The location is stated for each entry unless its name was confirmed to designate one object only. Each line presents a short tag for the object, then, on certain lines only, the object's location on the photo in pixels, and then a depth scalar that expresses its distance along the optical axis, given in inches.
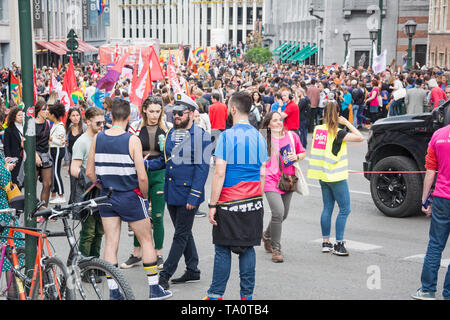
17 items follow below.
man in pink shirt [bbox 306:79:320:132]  859.4
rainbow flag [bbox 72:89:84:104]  706.8
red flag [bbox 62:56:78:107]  670.5
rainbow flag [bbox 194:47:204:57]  1719.0
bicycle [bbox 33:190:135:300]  196.9
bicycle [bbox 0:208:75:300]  199.9
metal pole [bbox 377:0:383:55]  1131.2
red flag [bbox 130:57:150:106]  585.9
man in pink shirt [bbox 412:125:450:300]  250.2
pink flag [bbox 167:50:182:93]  676.7
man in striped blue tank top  245.0
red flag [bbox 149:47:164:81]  656.4
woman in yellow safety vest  320.5
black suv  394.0
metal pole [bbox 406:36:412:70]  1044.5
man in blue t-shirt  236.1
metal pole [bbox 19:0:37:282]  224.5
